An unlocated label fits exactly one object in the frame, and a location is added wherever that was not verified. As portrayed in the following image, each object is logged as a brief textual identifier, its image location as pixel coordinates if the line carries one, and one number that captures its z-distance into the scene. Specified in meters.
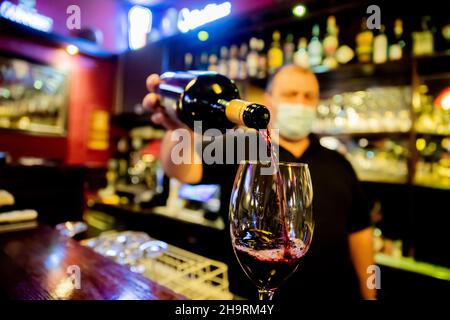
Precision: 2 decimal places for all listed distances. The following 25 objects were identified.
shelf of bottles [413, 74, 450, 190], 1.97
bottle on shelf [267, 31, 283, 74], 2.49
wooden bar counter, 0.56
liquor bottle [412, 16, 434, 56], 1.95
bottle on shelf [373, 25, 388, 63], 2.08
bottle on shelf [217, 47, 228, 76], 2.87
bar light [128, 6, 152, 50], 4.32
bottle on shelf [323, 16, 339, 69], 2.24
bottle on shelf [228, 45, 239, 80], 2.77
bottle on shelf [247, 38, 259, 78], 2.63
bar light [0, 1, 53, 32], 3.10
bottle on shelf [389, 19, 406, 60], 2.06
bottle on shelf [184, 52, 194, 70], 3.29
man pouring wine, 0.99
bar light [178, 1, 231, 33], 3.09
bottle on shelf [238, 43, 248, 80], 2.73
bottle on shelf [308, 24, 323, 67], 2.27
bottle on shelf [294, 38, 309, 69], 2.30
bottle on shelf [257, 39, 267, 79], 2.51
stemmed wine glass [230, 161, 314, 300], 0.46
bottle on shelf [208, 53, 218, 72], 2.96
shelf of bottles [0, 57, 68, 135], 3.43
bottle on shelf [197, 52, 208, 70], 3.14
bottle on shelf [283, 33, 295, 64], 2.43
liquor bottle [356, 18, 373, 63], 2.12
